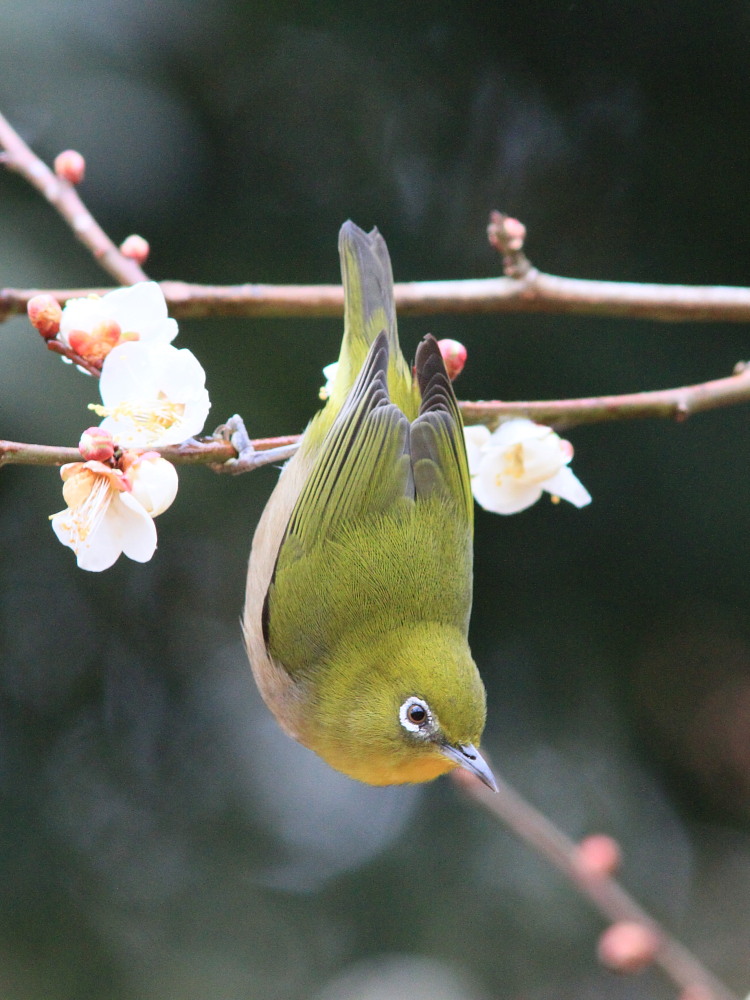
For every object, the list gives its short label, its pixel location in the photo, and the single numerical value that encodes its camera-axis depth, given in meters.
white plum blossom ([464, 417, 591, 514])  4.73
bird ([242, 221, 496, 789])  4.70
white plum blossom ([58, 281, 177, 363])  3.89
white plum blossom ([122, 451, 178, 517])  3.68
